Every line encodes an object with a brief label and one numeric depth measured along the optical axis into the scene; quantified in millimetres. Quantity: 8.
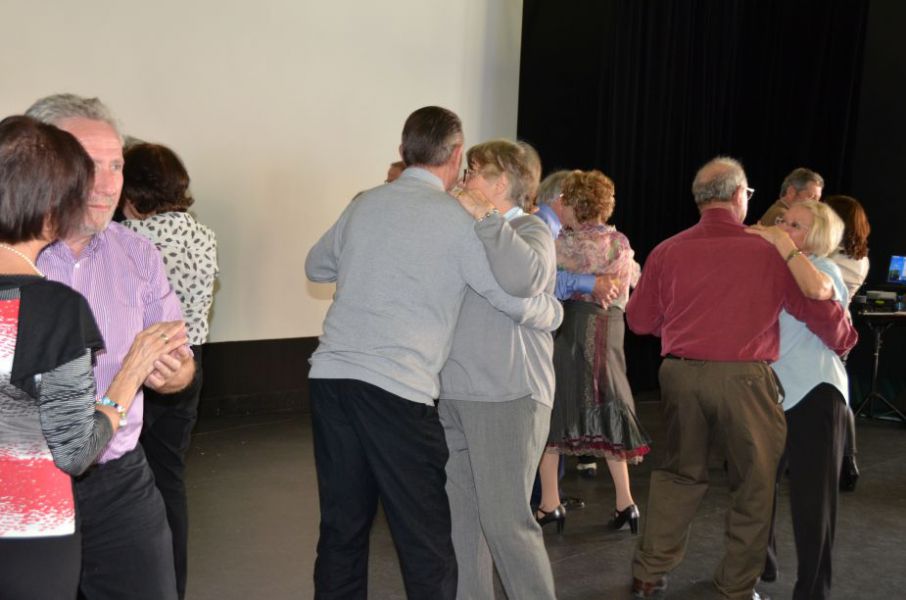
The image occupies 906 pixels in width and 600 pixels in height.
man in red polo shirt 3377
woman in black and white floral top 3055
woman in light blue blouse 3379
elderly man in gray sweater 2527
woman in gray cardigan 2834
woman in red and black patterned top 1516
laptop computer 7965
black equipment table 7363
